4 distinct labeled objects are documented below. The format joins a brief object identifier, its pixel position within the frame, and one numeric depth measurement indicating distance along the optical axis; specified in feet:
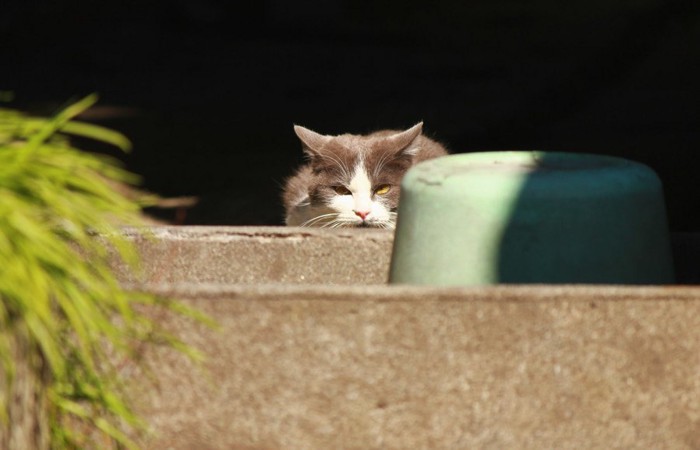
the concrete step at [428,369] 15.90
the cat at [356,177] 28.63
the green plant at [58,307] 13.75
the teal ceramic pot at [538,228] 18.24
